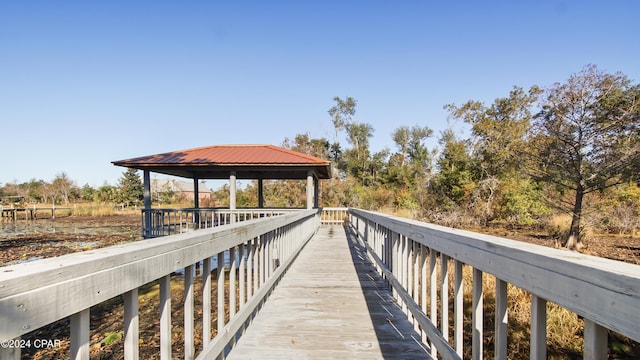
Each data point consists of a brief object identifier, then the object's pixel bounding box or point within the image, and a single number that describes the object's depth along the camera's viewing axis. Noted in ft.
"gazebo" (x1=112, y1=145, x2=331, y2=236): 34.68
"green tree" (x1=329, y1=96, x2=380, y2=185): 104.22
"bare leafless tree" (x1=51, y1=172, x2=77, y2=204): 142.72
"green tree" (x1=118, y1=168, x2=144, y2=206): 129.70
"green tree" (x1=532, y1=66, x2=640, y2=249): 31.76
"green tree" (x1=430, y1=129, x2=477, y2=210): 53.98
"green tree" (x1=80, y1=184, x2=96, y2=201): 146.40
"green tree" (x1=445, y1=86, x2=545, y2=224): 46.42
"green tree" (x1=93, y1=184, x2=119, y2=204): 129.64
